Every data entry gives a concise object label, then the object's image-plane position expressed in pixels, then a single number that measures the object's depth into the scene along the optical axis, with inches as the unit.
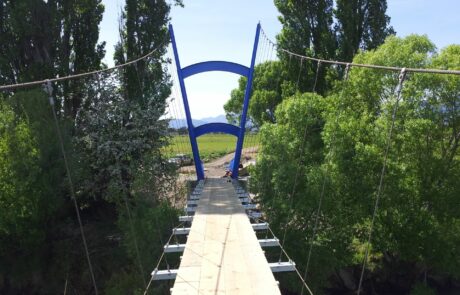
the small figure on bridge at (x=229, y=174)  739.3
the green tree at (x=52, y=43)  623.5
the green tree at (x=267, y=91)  845.0
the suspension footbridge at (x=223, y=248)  196.1
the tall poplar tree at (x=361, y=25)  701.9
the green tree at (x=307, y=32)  737.6
